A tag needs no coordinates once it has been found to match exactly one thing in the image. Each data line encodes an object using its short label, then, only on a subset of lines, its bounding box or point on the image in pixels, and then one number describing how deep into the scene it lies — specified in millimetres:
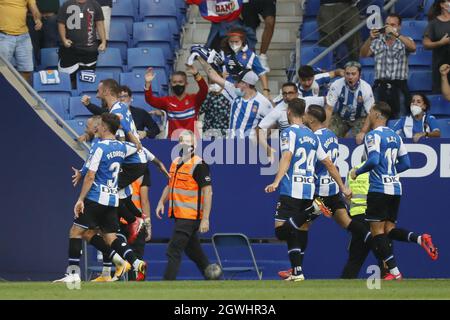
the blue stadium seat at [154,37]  20562
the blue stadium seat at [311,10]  20562
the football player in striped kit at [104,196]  15406
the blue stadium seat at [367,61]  19672
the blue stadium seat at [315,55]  19500
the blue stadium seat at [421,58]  19422
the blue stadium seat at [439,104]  18766
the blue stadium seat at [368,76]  19328
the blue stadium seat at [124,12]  20969
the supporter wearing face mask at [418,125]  18000
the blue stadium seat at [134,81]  19781
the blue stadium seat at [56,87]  19625
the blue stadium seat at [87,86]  19656
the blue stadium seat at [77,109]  19453
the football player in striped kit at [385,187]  15805
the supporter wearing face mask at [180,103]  18078
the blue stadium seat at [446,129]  18578
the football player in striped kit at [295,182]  15281
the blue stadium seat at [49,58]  20270
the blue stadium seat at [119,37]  20812
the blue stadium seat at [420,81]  19125
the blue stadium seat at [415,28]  19773
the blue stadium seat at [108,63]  20172
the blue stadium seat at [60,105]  19525
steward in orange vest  16359
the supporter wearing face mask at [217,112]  18281
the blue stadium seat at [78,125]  19102
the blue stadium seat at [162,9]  20906
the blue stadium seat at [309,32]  19984
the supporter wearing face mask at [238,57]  18484
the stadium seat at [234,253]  17891
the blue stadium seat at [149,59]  20109
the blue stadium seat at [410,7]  20297
